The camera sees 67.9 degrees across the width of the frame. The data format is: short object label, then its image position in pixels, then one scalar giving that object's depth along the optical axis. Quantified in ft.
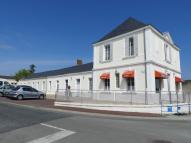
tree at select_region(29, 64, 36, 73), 219.08
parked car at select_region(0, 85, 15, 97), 69.81
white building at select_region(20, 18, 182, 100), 48.31
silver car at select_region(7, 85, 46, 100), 59.07
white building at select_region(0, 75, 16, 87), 162.25
